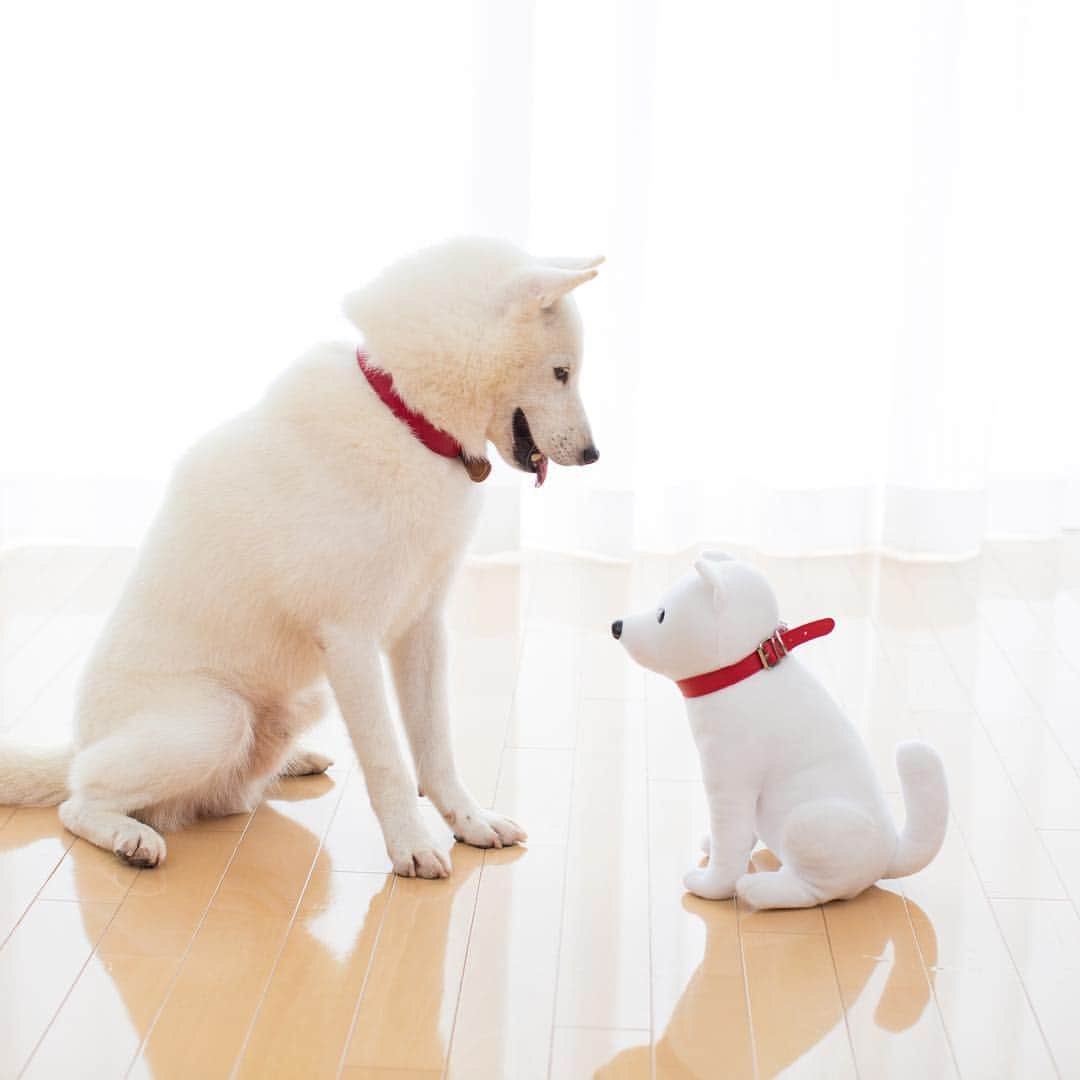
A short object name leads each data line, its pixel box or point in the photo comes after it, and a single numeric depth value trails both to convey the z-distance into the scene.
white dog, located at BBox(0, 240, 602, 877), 2.11
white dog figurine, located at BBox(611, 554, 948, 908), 2.08
